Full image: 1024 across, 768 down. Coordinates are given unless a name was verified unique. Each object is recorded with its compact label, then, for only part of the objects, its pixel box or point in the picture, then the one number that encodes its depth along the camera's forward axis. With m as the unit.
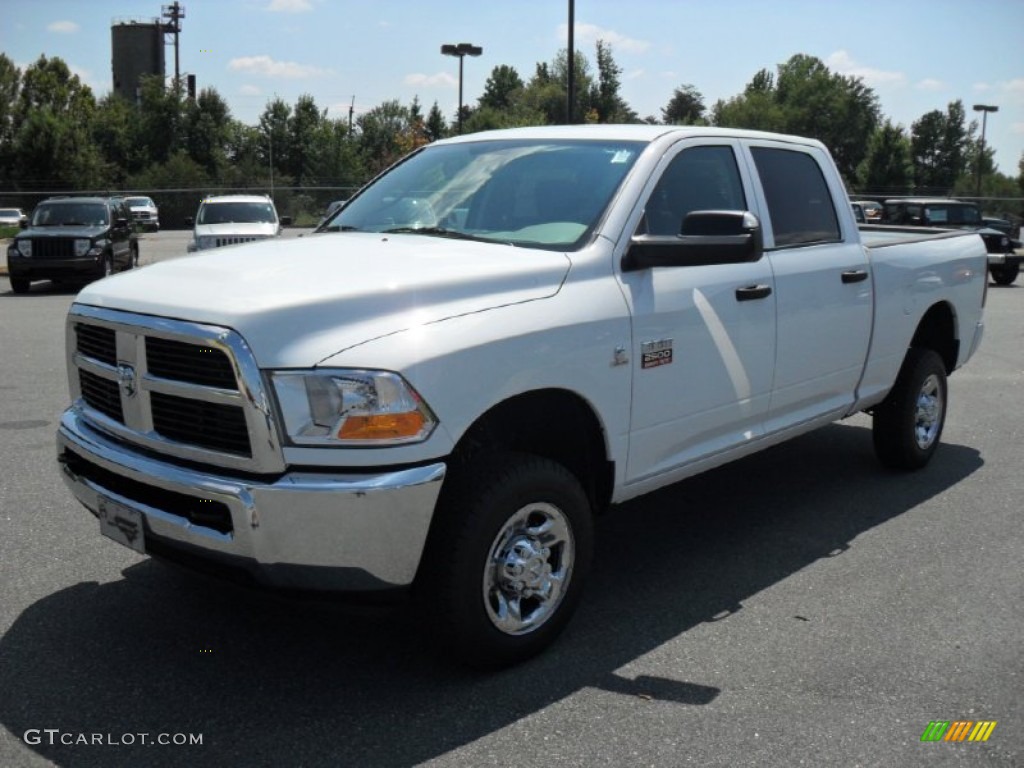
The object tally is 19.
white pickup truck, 3.37
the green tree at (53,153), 58.72
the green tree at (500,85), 135.88
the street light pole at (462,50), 36.97
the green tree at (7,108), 60.09
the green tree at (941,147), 100.25
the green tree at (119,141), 75.25
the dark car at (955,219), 22.02
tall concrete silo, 106.31
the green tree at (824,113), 108.38
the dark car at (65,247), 18.73
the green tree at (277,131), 77.94
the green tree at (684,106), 120.06
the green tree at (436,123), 102.64
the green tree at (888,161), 89.19
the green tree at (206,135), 72.06
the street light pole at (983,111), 51.09
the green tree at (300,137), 76.06
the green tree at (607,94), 106.12
